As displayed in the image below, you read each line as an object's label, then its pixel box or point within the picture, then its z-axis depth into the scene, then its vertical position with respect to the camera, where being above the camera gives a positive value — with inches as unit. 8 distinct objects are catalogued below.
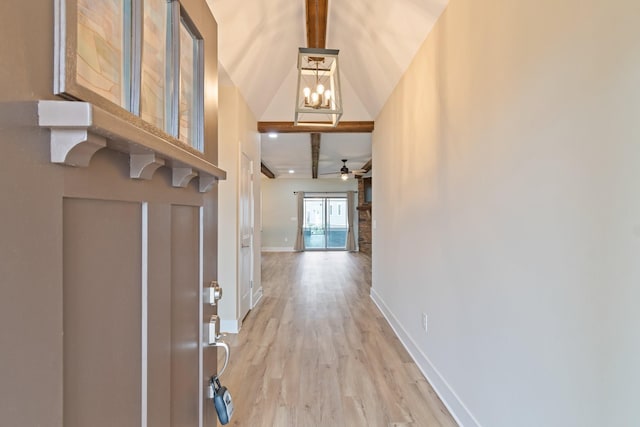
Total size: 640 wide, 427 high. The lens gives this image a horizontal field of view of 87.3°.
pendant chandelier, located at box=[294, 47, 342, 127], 95.7 +39.7
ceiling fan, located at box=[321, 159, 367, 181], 326.6 +44.7
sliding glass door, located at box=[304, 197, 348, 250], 457.0 -9.9
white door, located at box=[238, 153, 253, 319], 149.7 -9.6
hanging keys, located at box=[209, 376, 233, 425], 43.4 -24.5
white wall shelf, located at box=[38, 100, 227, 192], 17.1 +4.8
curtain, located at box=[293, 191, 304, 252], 446.3 -16.2
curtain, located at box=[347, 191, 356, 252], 449.7 -8.4
